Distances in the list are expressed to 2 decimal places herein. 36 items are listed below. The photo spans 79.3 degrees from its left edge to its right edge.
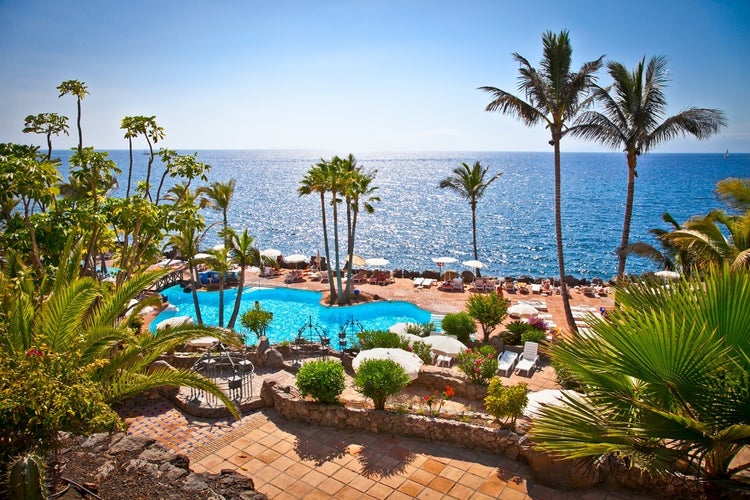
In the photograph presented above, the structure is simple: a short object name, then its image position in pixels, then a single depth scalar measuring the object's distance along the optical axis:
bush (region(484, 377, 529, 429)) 11.19
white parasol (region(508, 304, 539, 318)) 22.88
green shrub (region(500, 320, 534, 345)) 20.20
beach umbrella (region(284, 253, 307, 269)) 36.66
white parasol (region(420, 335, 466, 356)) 17.47
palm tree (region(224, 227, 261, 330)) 22.86
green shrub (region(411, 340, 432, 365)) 17.39
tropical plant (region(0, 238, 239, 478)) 4.97
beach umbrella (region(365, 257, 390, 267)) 32.50
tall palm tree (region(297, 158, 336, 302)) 27.64
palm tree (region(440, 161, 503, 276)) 33.09
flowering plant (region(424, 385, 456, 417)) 12.34
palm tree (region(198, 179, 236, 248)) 28.06
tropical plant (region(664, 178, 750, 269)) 10.91
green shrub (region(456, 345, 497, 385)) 14.48
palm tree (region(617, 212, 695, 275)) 15.99
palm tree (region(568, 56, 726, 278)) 17.08
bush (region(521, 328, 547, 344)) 18.94
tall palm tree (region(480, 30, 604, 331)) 17.42
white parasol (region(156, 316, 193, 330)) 18.78
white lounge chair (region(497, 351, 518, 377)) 16.98
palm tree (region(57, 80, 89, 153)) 12.05
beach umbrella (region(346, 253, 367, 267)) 32.56
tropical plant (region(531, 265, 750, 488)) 3.95
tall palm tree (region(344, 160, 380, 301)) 28.14
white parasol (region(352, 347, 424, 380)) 14.23
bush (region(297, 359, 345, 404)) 12.77
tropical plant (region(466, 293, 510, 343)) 20.27
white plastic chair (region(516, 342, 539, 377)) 17.17
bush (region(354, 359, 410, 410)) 12.48
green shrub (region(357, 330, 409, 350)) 17.52
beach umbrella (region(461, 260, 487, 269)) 31.65
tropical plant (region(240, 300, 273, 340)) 21.23
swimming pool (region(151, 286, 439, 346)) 25.89
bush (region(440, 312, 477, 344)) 20.27
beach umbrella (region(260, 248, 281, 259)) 32.03
